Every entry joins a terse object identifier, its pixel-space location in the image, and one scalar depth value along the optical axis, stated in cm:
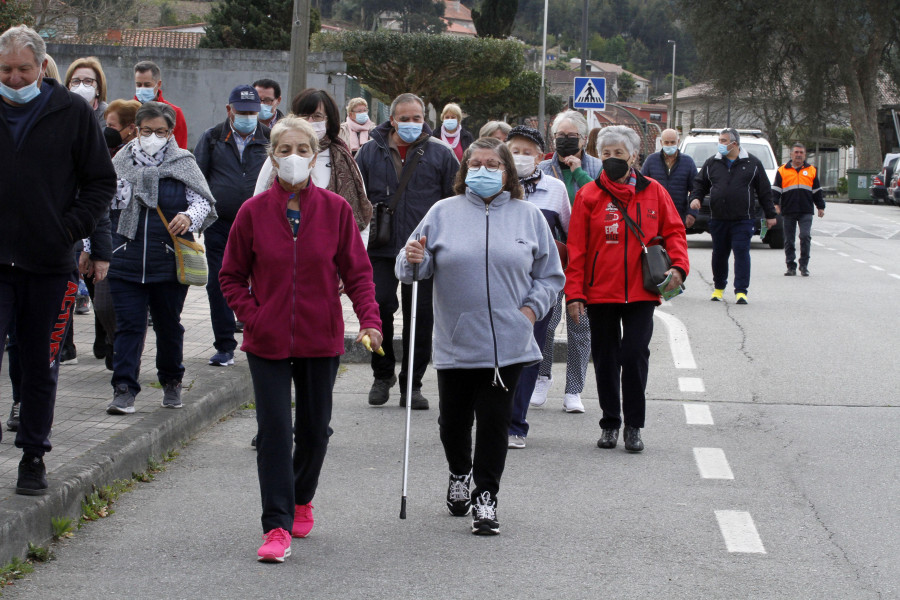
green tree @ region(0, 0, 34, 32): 2220
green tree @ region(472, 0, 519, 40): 6562
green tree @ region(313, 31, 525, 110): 4341
